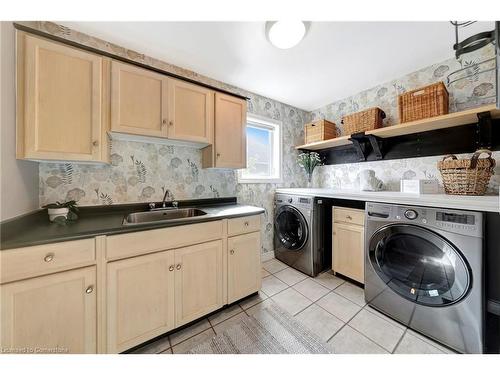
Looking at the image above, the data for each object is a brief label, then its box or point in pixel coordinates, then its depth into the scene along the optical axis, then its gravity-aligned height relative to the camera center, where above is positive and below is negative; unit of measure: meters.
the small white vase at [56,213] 1.18 -0.17
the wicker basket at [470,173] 1.30 +0.11
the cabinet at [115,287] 0.85 -0.61
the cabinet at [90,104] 1.06 +0.64
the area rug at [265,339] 1.18 -1.10
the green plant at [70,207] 1.21 -0.14
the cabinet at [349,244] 1.79 -0.62
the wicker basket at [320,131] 2.46 +0.84
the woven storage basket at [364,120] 2.02 +0.82
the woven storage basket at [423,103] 1.56 +0.81
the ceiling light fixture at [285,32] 1.27 +1.19
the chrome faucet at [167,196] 1.74 -0.09
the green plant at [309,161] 2.76 +0.43
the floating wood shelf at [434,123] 1.37 +0.60
